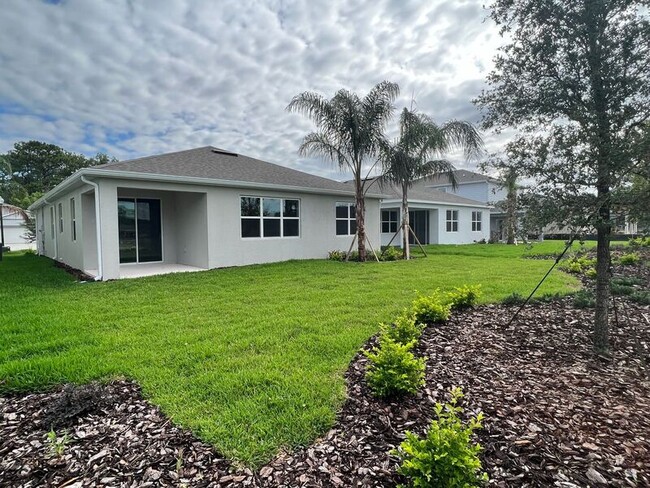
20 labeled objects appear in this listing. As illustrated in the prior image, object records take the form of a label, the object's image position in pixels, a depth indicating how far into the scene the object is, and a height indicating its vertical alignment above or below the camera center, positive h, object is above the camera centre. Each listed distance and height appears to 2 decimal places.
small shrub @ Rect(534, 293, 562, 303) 6.18 -1.20
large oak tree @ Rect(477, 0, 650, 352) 3.46 +1.47
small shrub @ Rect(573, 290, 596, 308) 5.57 -1.13
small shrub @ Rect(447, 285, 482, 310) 5.73 -1.08
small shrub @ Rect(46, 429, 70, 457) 2.34 -1.41
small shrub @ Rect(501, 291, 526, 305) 5.99 -1.18
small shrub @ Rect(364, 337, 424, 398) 2.86 -1.17
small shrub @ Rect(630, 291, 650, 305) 5.82 -1.16
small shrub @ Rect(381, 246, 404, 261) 13.92 -0.85
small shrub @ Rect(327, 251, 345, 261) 13.64 -0.82
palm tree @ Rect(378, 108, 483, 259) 12.16 +3.19
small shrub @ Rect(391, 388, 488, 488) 1.85 -1.23
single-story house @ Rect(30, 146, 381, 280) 9.38 +0.77
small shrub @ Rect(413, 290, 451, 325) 4.86 -1.10
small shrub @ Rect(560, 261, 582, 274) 9.79 -1.09
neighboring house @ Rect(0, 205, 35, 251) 27.98 +0.65
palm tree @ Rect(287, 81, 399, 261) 11.79 +3.88
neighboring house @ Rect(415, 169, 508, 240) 29.85 +4.08
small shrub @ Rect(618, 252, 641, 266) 9.89 -0.86
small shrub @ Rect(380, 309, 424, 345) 3.85 -1.09
